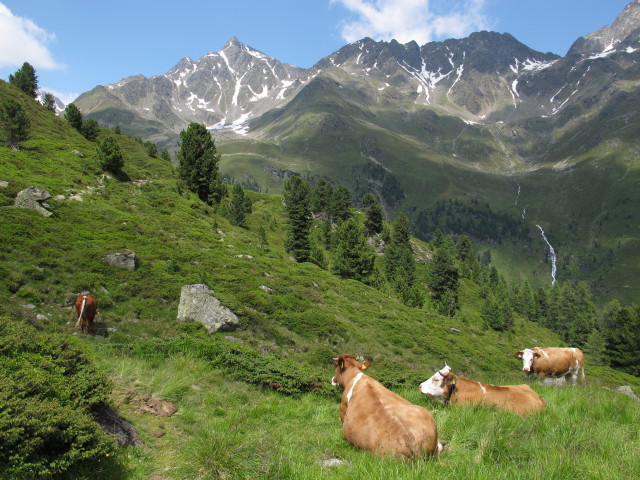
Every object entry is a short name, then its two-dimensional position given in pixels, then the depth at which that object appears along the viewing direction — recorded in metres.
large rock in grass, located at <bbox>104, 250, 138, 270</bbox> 20.02
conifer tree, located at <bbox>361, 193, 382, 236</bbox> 95.88
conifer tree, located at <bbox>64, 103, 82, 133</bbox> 53.59
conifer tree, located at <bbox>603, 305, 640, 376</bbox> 69.00
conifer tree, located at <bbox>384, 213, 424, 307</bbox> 58.75
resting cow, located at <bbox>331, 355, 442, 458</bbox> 5.55
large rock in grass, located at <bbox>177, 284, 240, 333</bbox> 17.14
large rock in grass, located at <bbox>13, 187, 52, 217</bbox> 23.00
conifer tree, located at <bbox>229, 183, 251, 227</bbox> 58.92
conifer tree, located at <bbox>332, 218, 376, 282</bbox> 58.19
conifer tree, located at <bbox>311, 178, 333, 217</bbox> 100.25
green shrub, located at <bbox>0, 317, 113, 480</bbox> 3.85
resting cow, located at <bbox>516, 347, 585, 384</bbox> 15.12
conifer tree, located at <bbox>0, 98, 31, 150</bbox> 33.97
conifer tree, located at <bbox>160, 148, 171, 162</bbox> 73.00
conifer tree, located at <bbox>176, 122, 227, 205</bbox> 51.66
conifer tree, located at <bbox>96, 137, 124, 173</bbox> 39.31
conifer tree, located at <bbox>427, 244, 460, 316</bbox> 73.12
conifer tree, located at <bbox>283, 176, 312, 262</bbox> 58.69
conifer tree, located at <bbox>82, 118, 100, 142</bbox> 53.76
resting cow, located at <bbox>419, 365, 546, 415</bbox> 8.55
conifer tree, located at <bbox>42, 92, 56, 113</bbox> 57.53
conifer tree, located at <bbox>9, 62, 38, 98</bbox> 57.88
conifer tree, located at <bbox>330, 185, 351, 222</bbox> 99.12
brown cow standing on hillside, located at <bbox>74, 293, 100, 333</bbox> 14.01
